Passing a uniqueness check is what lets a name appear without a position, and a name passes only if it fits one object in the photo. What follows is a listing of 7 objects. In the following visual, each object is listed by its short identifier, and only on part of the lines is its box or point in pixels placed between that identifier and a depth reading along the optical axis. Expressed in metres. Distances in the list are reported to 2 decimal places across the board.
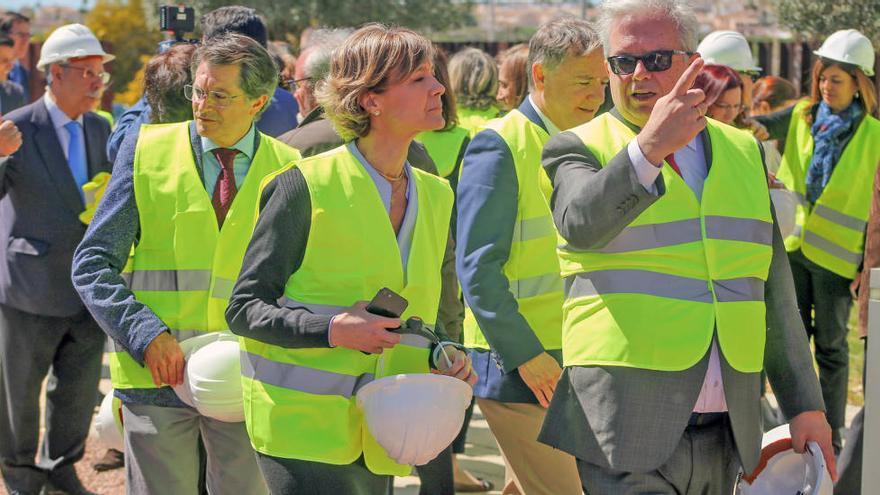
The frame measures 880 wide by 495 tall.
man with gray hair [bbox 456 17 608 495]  4.30
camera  6.32
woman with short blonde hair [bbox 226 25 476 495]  3.56
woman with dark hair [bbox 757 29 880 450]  7.48
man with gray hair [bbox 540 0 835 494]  3.39
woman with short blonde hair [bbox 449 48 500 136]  8.07
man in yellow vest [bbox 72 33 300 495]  4.27
